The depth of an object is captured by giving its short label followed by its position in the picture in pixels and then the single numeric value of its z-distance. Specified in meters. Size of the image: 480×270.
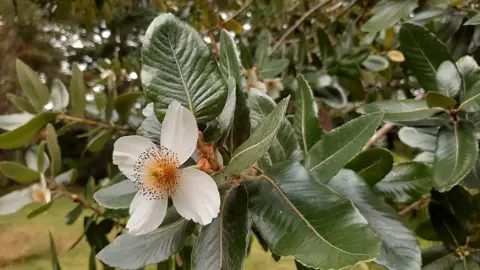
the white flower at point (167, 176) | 0.31
